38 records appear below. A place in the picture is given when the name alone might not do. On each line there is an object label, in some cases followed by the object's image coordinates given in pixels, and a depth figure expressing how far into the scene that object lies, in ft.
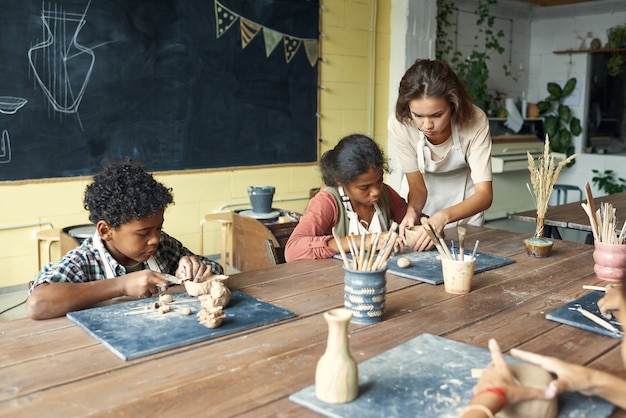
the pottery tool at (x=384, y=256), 5.38
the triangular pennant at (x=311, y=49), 17.98
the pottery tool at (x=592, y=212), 6.77
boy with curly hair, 5.78
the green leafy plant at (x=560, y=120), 25.89
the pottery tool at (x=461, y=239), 6.43
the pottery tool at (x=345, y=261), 5.28
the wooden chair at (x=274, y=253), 8.37
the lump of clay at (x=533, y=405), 3.48
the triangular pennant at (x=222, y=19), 16.19
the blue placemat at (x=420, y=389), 3.62
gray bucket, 13.14
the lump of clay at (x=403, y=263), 7.09
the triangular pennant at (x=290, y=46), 17.57
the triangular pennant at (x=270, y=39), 17.17
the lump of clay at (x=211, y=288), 5.40
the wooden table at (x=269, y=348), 3.77
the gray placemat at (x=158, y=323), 4.59
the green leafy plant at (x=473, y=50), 22.85
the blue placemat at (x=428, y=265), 6.77
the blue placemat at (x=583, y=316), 5.18
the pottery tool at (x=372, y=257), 5.39
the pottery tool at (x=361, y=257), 5.33
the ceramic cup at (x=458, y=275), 6.15
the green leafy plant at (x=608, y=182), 24.53
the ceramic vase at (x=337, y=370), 3.72
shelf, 24.25
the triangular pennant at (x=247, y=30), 16.70
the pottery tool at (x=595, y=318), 5.12
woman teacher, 8.73
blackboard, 13.55
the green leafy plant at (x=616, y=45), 23.91
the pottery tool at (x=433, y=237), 6.45
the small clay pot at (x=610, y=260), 6.70
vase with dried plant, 7.84
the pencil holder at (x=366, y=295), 5.27
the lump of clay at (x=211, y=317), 4.94
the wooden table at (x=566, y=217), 10.70
